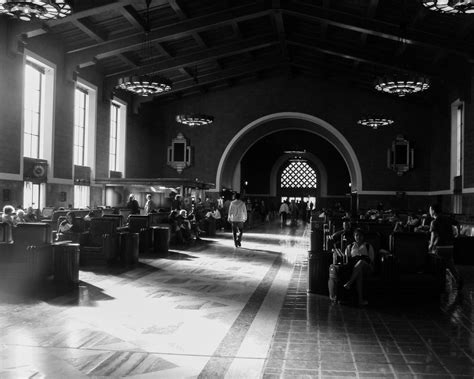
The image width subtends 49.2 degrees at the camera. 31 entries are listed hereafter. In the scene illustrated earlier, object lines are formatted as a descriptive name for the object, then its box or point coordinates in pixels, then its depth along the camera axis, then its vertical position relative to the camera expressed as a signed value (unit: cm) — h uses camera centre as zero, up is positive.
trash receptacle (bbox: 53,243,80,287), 708 -87
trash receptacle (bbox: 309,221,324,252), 1121 -76
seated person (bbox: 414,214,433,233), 1093 -40
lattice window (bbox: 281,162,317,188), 3653 +200
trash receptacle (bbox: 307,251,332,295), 691 -86
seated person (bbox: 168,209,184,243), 1365 -60
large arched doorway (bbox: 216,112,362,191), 2347 +316
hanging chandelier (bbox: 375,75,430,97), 1321 +317
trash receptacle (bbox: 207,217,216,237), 1747 -82
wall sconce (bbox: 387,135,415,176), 2278 +218
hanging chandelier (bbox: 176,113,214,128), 2011 +330
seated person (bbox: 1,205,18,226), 818 -27
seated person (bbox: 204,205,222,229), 1775 -44
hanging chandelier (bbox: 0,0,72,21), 842 +321
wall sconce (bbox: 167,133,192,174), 2467 +236
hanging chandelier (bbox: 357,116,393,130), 1945 +322
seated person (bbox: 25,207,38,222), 1141 -38
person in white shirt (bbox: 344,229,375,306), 626 -70
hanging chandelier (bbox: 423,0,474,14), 817 +325
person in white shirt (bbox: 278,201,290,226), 2761 -37
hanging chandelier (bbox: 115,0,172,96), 1342 +313
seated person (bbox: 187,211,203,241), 1504 -73
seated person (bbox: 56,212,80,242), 1002 -60
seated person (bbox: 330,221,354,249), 776 -48
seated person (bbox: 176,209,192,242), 1386 -66
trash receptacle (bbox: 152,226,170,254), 1148 -84
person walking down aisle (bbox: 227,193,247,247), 1302 -27
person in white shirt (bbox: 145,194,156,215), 1537 -14
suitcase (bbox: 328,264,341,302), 640 -94
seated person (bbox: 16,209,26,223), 992 -32
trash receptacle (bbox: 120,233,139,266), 946 -87
